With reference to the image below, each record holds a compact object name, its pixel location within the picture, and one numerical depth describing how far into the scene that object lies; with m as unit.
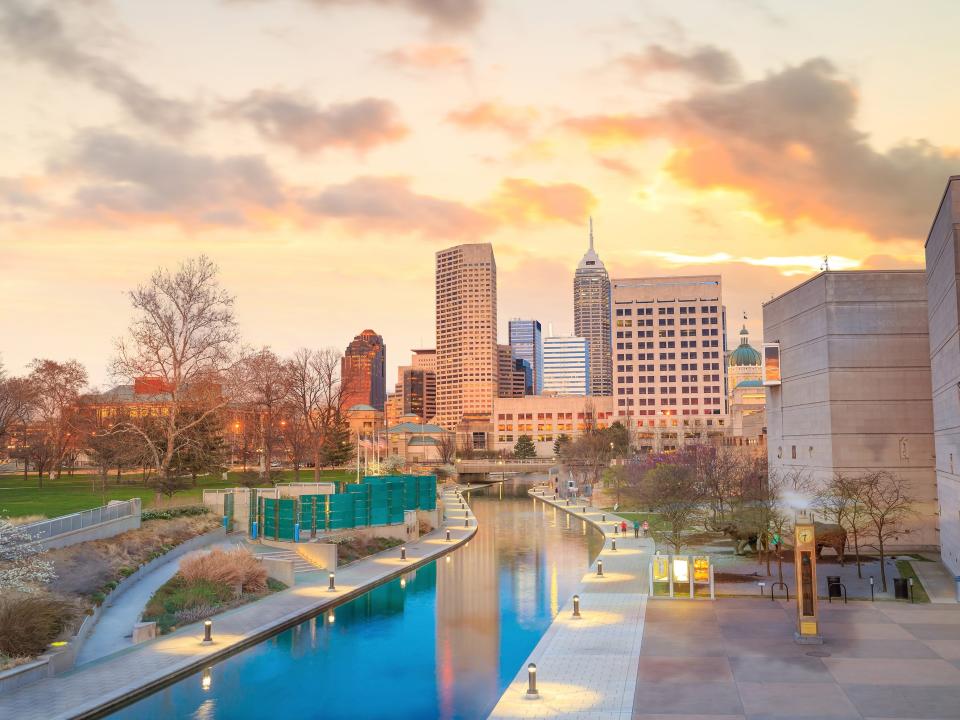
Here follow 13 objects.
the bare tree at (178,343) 49.28
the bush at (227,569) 31.83
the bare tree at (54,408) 83.00
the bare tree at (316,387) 79.69
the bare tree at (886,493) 43.66
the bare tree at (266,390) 79.81
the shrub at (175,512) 43.53
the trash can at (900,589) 32.19
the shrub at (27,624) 21.55
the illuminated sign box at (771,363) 58.09
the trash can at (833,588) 32.38
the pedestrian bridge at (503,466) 163.38
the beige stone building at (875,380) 49.34
